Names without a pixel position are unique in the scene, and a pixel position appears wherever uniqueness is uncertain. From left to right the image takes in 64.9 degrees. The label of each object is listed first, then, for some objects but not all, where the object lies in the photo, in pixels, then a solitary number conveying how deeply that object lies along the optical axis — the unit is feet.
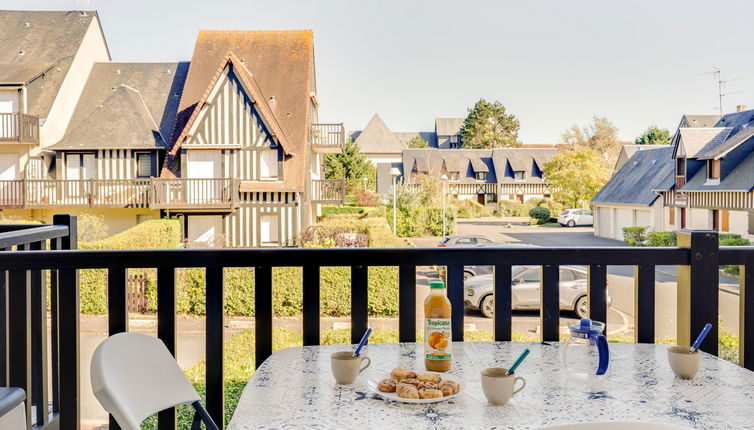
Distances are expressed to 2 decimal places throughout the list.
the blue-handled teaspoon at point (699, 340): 4.96
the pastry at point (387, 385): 4.63
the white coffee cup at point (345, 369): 4.90
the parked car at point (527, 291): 36.17
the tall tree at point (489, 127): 193.57
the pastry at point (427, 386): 4.55
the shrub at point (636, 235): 81.82
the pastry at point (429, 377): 4.67
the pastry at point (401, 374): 4.75
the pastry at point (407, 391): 4.45
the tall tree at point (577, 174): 114.32
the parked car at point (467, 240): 55.46
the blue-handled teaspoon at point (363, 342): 5.03
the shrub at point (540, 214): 120.97
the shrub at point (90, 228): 52.34
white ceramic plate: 4.43
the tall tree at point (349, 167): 124.26
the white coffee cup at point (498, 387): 4.39
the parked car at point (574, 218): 114.73
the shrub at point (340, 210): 90.89
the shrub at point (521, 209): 139.74
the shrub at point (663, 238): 73.10
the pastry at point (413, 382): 4.60
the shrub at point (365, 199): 107.14
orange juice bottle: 5.15
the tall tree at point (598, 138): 138.62
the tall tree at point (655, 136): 203.51
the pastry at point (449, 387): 4.52
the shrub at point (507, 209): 139.54
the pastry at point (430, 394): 4.45
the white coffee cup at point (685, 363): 5.09
